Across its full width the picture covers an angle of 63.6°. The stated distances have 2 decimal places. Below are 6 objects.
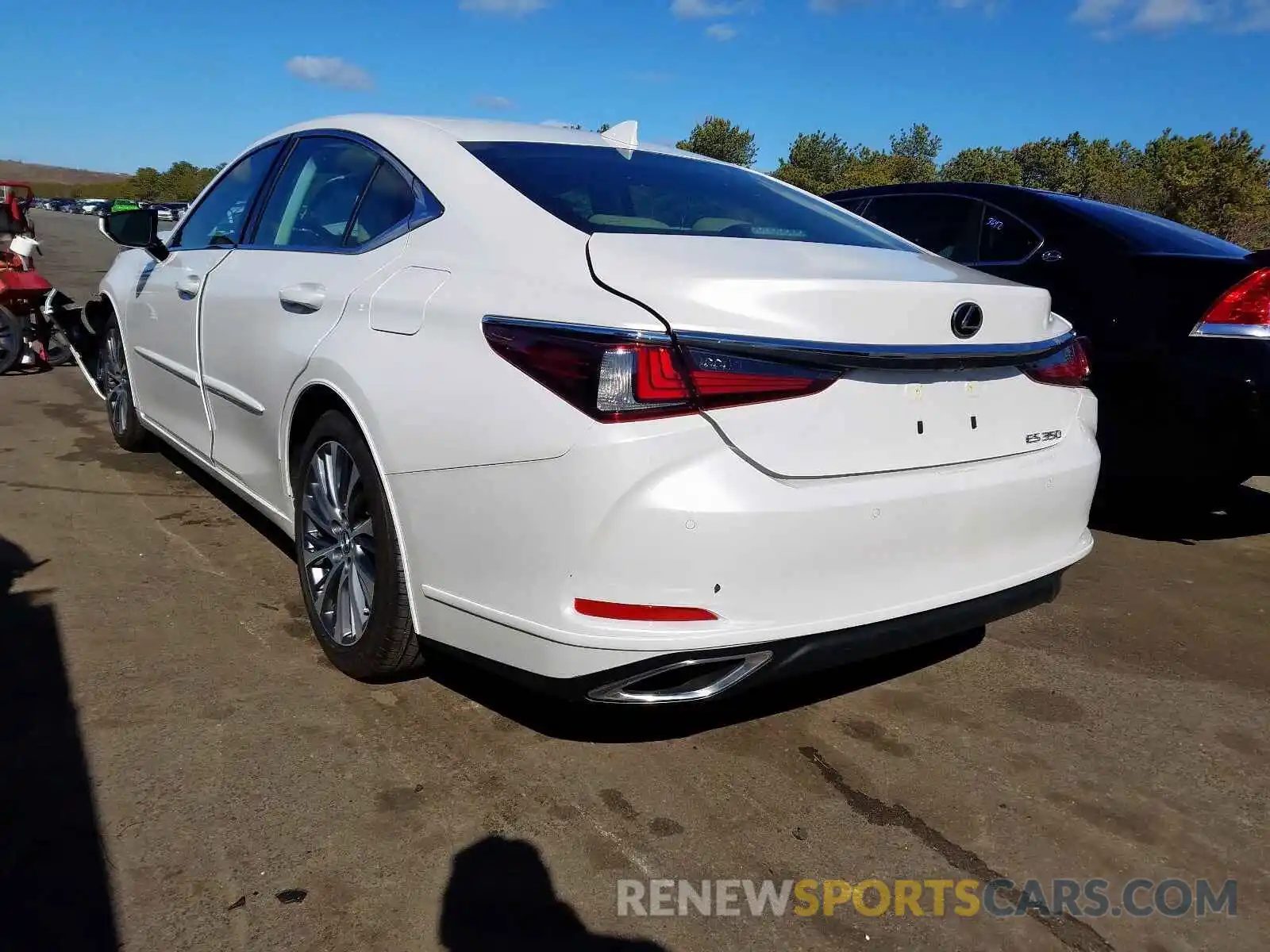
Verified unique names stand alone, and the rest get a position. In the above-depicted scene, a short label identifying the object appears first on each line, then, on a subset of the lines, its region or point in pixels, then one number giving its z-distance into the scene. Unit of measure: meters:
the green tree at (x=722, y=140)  100.88
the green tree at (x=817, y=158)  101.06
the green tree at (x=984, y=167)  87.38
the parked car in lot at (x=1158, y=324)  4.13
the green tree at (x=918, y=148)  108.88
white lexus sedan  2.12
